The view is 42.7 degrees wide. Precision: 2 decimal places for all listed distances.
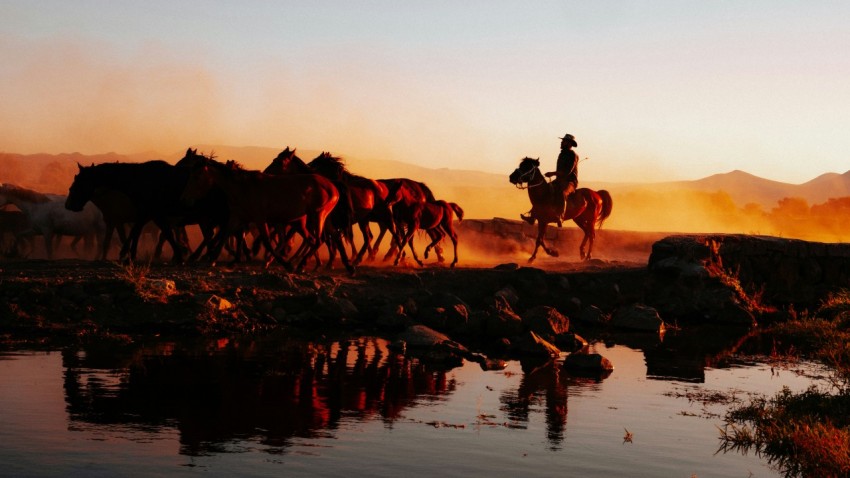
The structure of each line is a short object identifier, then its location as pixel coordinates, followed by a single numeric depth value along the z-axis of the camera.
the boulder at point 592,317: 22.14
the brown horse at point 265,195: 20.80
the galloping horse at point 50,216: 28.08
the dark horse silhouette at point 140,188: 22.20
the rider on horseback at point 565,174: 28.62
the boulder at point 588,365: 15.69
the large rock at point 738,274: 24.22
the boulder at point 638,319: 22.05
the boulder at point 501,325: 19.11
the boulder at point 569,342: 18.64
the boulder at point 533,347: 17.33
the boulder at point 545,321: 18.97
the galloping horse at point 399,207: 25.92
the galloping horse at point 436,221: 26.67
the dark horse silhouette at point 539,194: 28.22
